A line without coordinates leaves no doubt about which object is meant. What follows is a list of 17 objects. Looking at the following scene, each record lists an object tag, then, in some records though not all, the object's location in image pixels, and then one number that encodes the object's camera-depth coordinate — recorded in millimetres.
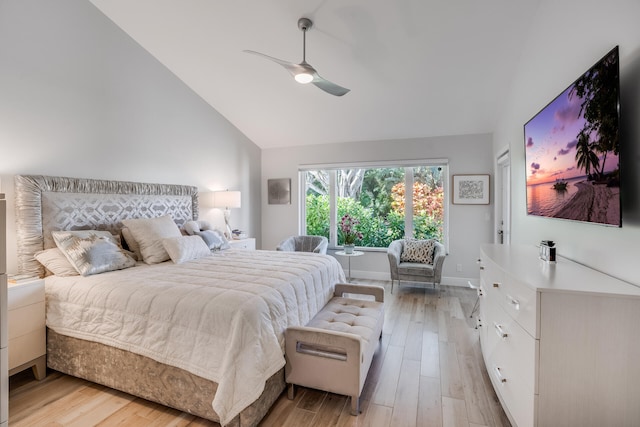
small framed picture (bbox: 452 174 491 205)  4629
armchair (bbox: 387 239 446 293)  4277
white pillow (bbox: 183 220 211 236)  3804
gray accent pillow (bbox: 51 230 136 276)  2471
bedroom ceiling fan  2605
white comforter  1736
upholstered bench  1937
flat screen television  1489
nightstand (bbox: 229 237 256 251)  4466
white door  3694
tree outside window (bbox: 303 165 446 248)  5102
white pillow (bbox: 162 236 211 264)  3043
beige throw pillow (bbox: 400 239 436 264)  4613
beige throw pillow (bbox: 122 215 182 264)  3043
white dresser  1279
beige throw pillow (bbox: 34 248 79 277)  2504
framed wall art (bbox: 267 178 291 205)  5836
